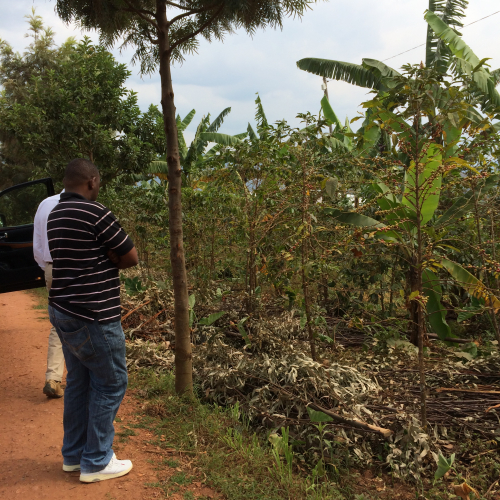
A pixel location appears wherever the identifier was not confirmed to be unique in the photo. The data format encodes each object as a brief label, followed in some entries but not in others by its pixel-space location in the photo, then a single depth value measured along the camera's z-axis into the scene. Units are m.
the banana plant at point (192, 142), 15.12
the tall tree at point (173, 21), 4.16
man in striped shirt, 2.81
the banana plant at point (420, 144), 3.48
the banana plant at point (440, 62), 9.55
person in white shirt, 3.74
